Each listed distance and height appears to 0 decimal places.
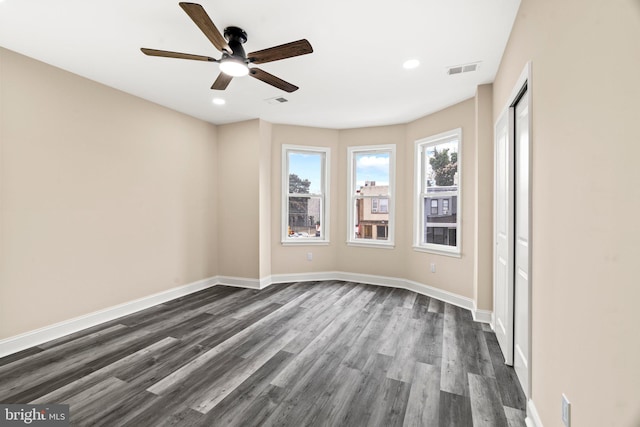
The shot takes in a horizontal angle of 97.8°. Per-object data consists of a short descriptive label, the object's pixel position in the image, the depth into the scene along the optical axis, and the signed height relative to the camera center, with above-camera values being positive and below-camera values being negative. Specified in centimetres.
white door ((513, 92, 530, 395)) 196 -20
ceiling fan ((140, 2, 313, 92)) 192 +120
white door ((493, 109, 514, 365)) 235 -23
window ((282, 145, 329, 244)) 505 +31
